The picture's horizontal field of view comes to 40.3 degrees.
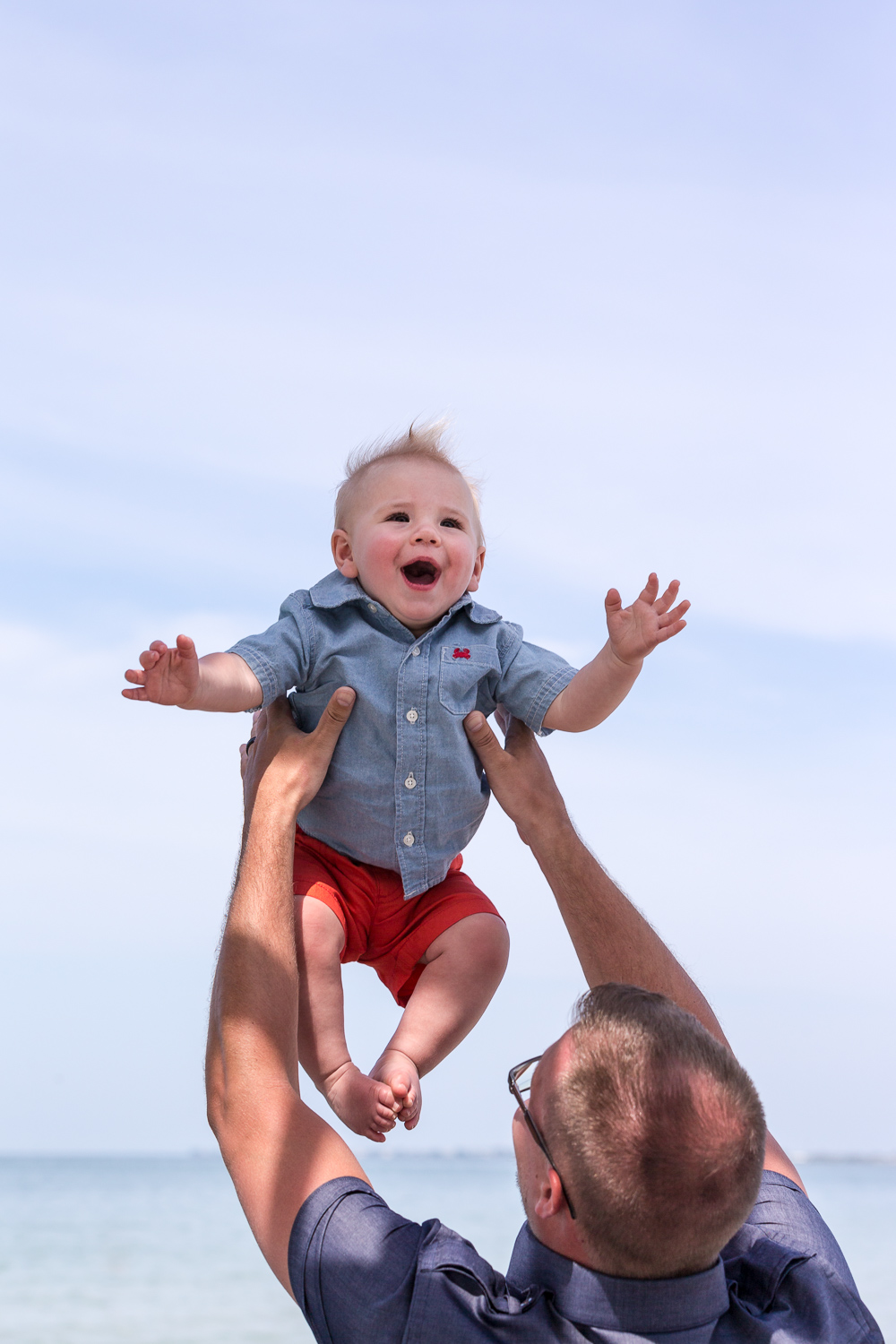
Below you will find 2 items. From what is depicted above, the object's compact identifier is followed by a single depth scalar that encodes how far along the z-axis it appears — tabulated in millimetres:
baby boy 2635
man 1690
